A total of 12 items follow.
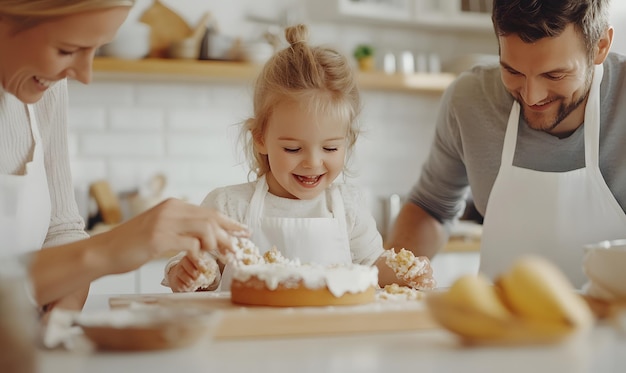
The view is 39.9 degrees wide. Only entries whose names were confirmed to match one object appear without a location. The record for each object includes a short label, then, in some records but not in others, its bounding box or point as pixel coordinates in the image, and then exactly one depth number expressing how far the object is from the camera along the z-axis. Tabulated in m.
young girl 2.10
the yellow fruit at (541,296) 1.13
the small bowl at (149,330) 1.11
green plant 4.37
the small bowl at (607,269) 1.40
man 2.10
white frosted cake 1.51
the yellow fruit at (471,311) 1.13
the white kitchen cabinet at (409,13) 4.27
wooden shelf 3.79
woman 1.34
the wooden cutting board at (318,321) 1.32
